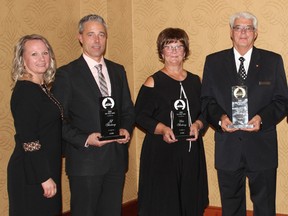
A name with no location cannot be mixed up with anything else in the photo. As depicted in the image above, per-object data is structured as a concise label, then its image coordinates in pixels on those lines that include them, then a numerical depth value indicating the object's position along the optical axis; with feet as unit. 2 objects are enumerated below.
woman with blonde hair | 9.06
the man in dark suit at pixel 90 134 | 10.93
